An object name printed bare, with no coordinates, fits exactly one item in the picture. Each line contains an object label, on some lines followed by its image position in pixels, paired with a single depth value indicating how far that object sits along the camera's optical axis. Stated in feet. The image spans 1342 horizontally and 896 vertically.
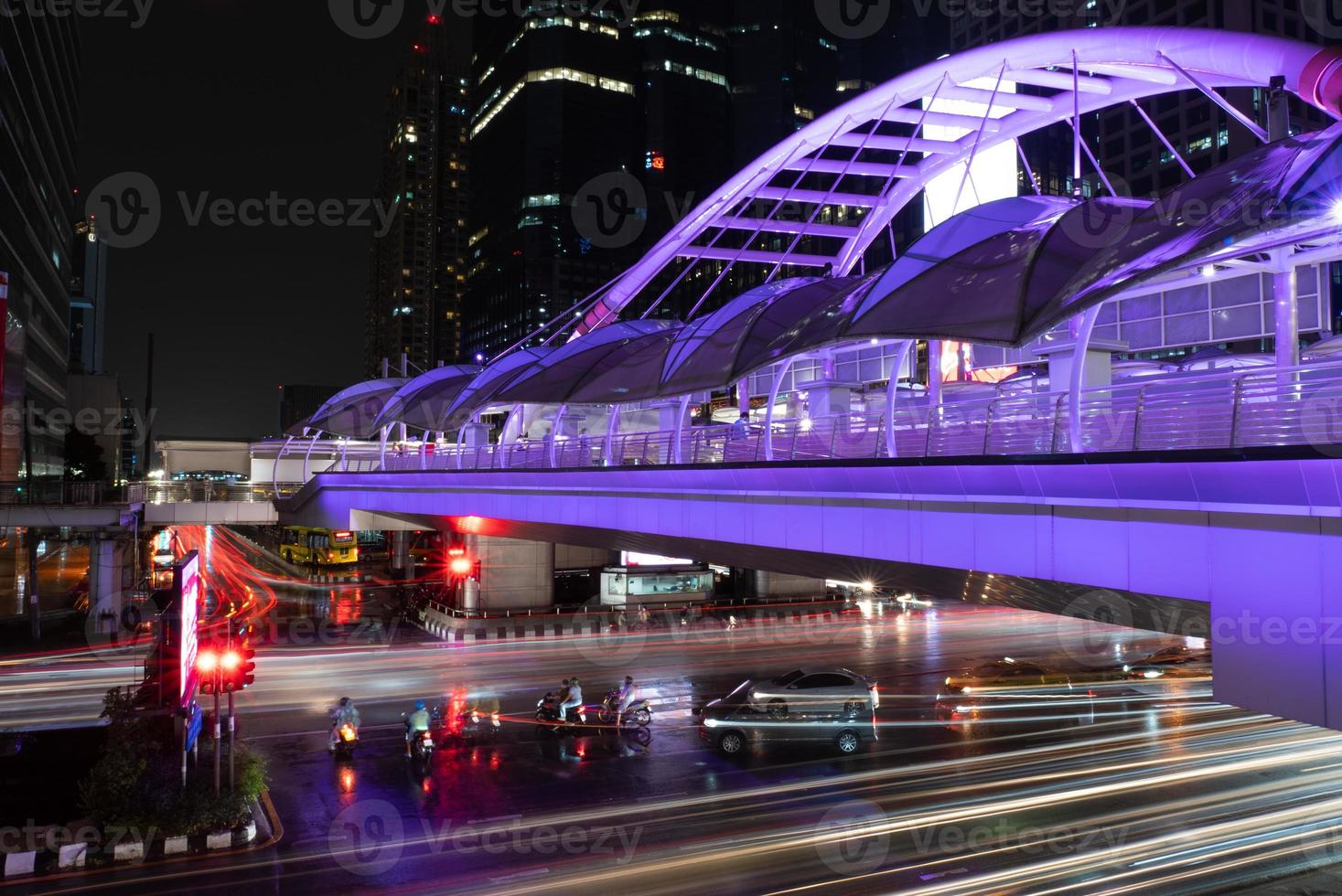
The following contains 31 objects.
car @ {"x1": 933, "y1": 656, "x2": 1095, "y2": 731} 72.84
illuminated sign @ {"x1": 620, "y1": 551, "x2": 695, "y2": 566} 141.38
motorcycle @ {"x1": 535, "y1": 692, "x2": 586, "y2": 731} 70.64
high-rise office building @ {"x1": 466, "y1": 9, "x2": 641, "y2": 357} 439.63
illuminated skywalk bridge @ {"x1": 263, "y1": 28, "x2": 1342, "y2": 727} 33.45
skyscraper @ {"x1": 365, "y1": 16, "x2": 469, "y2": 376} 654.94
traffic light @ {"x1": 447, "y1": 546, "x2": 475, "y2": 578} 136.87
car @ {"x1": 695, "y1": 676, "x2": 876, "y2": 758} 64.34
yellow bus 201.46
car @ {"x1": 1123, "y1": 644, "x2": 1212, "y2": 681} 85.92
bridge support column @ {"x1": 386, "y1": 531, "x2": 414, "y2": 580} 193.47
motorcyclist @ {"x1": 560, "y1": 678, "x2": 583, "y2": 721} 70.79
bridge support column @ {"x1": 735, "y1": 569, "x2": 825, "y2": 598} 152.15
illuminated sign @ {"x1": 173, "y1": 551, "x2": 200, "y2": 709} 50.95
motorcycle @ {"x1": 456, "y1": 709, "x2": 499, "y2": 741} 68.49
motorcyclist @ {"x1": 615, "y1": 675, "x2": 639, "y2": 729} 69.82
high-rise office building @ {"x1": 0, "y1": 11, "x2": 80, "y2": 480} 165.17
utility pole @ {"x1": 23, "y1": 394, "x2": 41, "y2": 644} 113.29
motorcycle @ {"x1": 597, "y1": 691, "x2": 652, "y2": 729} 69.56
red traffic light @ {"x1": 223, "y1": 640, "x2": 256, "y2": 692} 52.88
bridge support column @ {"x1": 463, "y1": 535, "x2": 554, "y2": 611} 135.74
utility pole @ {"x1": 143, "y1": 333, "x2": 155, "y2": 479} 200.44
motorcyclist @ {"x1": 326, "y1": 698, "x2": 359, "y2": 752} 63.67
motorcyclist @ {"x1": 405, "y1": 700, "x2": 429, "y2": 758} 61.72
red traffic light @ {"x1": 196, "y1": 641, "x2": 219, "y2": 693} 58.75
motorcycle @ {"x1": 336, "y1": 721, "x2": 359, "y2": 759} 62.85
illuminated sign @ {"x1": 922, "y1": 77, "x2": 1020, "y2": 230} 111.14
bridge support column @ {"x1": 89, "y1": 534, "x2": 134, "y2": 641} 127.65
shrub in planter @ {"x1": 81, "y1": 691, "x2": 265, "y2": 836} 47.70
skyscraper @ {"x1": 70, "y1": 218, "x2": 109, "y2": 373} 580.71
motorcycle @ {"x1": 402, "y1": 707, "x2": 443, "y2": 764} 61.52
